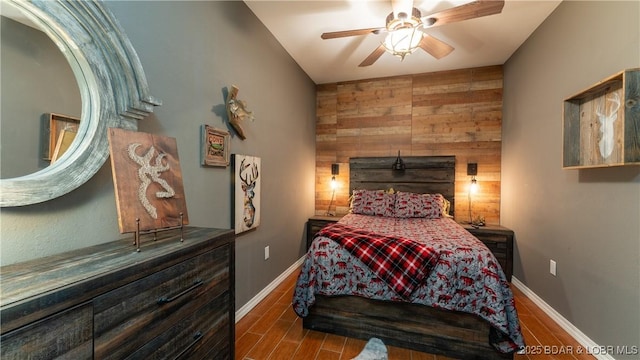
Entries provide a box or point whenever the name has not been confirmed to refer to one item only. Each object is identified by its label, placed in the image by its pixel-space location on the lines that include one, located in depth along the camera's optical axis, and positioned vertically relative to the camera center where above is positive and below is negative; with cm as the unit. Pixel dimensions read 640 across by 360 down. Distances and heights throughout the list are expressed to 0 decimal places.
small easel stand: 100 -25
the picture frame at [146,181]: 104 -1
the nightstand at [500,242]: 304 -77
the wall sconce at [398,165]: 370 +20
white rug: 167 -119
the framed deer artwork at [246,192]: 213 -13
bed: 164 -82
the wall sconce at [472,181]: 349 -3
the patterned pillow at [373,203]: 340 -34
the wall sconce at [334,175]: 407 +6
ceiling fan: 175 +119
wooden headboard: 360 +5
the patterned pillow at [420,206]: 324 -36
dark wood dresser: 64 -40
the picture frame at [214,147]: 178 +23
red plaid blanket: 171 -55
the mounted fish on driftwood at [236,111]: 200 +55
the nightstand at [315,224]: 371 -68
